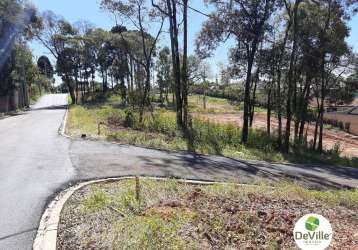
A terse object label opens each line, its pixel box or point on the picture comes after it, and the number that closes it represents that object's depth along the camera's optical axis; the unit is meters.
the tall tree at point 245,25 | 23.59
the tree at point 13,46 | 37.47
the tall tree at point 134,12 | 27.02
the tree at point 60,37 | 52.25
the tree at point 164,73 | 63.56
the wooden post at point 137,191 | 7.18
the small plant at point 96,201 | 6.64
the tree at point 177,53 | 24.55
